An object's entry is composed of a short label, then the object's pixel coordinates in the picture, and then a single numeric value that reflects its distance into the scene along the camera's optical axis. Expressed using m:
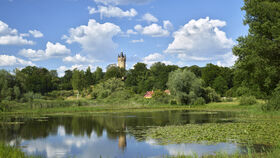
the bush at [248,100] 42.84
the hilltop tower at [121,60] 163.25
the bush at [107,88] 60.74
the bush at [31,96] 51.64
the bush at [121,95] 55.94
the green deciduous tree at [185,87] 50.53
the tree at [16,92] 50.59
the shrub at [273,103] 25.63
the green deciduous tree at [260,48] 22.72
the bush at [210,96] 55.16
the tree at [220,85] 72.31
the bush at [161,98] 53.98
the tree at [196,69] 89.88
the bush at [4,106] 37.03
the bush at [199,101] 49.84
